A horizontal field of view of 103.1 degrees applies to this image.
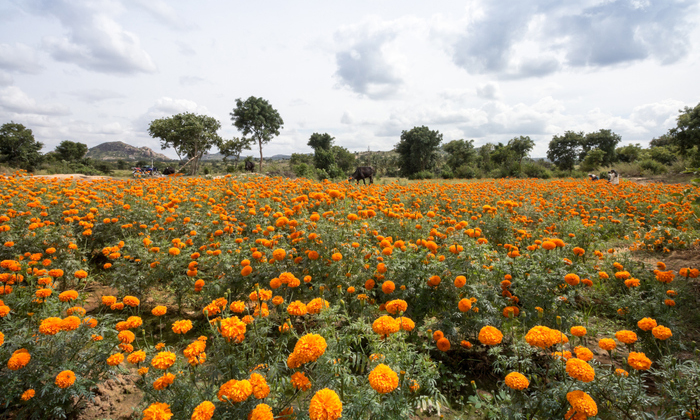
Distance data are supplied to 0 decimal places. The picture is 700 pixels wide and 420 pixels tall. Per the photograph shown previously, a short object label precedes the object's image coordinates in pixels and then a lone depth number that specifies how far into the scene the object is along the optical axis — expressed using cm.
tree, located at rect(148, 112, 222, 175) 3188
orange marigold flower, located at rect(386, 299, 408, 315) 214
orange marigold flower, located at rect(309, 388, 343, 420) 130
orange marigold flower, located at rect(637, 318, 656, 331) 220
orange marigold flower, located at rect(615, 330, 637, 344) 197
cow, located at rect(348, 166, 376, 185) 1628
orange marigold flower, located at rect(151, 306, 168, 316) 220
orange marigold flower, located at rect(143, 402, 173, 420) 145
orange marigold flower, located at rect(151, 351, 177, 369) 159
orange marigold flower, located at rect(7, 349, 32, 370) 168
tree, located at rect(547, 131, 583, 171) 4200
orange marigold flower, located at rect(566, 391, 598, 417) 153
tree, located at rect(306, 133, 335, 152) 5600
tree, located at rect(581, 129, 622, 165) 4150
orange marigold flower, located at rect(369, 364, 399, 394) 144
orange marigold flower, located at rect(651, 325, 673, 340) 209
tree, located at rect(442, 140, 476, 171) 4523
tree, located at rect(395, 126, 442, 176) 3878
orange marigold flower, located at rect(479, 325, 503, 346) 194
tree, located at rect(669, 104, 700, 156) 2055
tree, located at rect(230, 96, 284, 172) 3544
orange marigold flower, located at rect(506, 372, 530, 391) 165
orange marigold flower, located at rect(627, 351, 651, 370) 176
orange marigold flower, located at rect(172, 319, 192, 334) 190
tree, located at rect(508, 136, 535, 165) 3575
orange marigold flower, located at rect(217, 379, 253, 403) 141
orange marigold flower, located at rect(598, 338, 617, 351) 197
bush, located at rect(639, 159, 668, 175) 2080
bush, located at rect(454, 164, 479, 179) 3074
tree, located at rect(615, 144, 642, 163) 3927
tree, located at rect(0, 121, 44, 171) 2969
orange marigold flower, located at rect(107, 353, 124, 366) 180
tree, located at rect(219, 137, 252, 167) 4120
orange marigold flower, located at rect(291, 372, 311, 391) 153
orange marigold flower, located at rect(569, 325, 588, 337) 200
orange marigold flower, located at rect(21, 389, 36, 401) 172
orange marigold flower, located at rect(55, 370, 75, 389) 167
